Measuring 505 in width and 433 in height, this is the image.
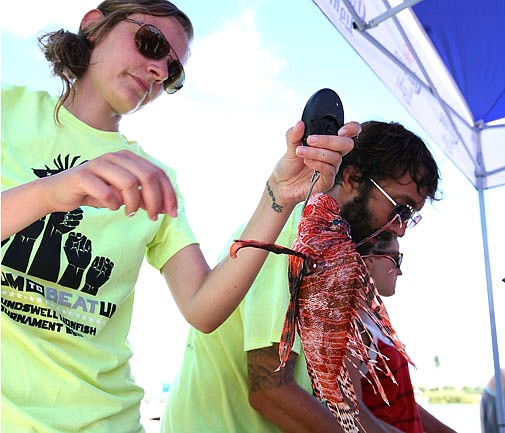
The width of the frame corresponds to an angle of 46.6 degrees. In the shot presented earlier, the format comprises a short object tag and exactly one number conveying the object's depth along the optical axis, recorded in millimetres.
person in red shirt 2300
